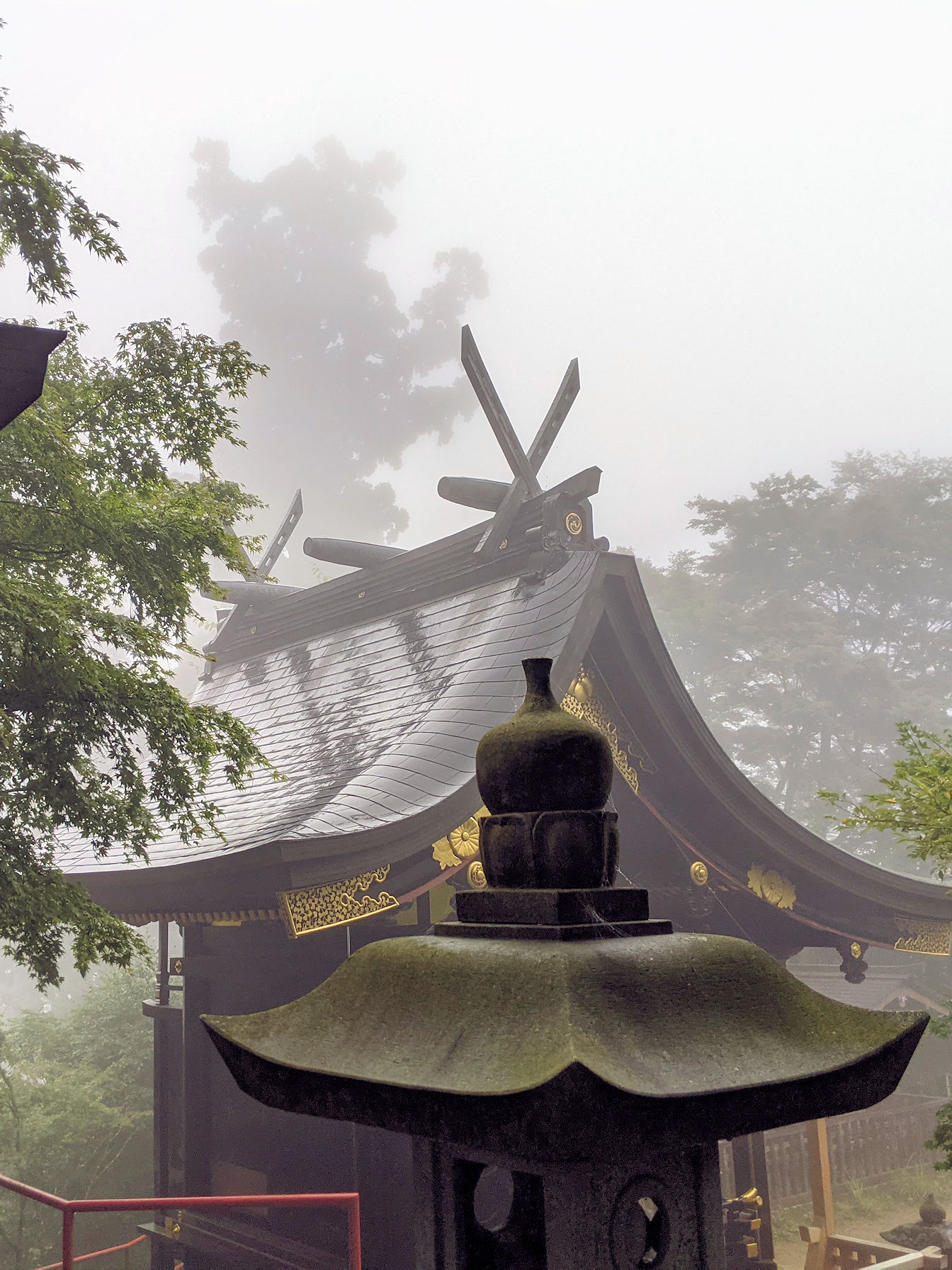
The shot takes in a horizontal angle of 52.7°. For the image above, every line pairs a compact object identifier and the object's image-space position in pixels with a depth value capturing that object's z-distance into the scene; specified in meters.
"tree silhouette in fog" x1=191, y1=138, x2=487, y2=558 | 59.53
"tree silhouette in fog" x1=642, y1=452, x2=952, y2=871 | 28.02
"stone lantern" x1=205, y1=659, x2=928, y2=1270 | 1.56
